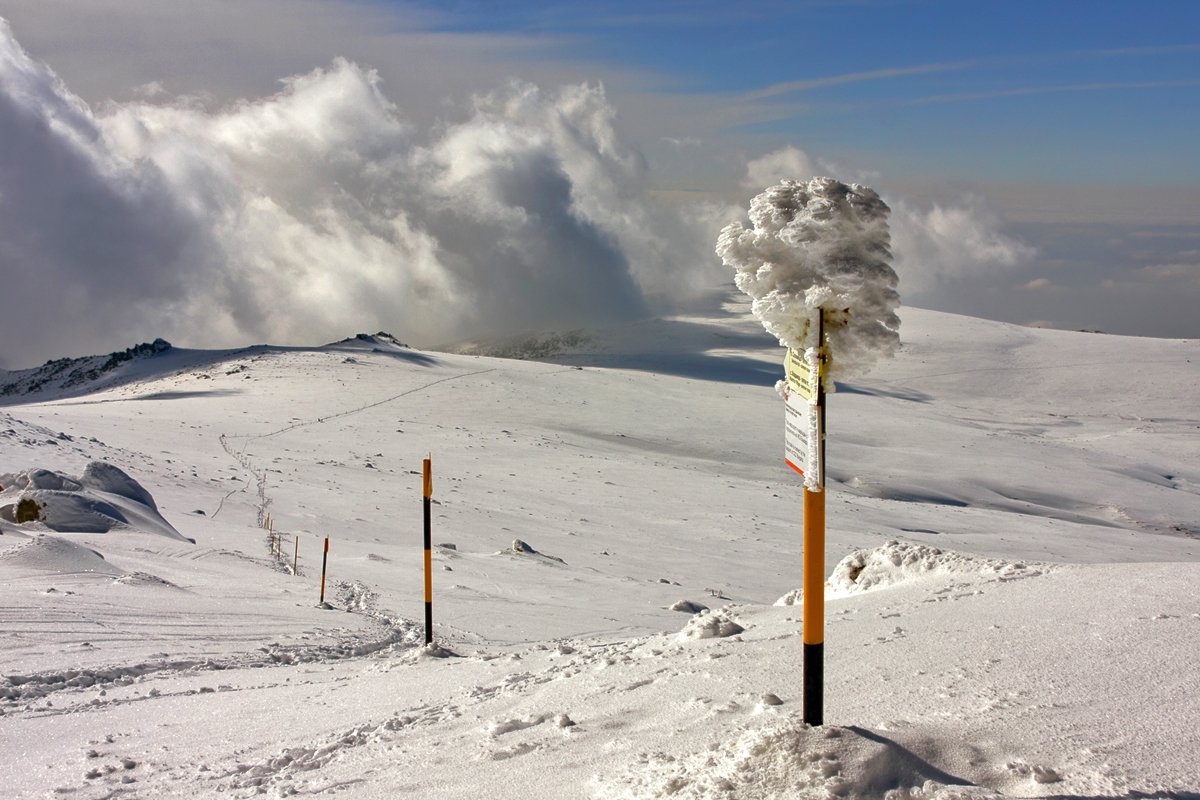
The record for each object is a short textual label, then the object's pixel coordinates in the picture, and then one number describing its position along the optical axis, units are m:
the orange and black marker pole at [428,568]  10.23
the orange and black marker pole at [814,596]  4.41
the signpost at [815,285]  4.59
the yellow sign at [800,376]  4.50
